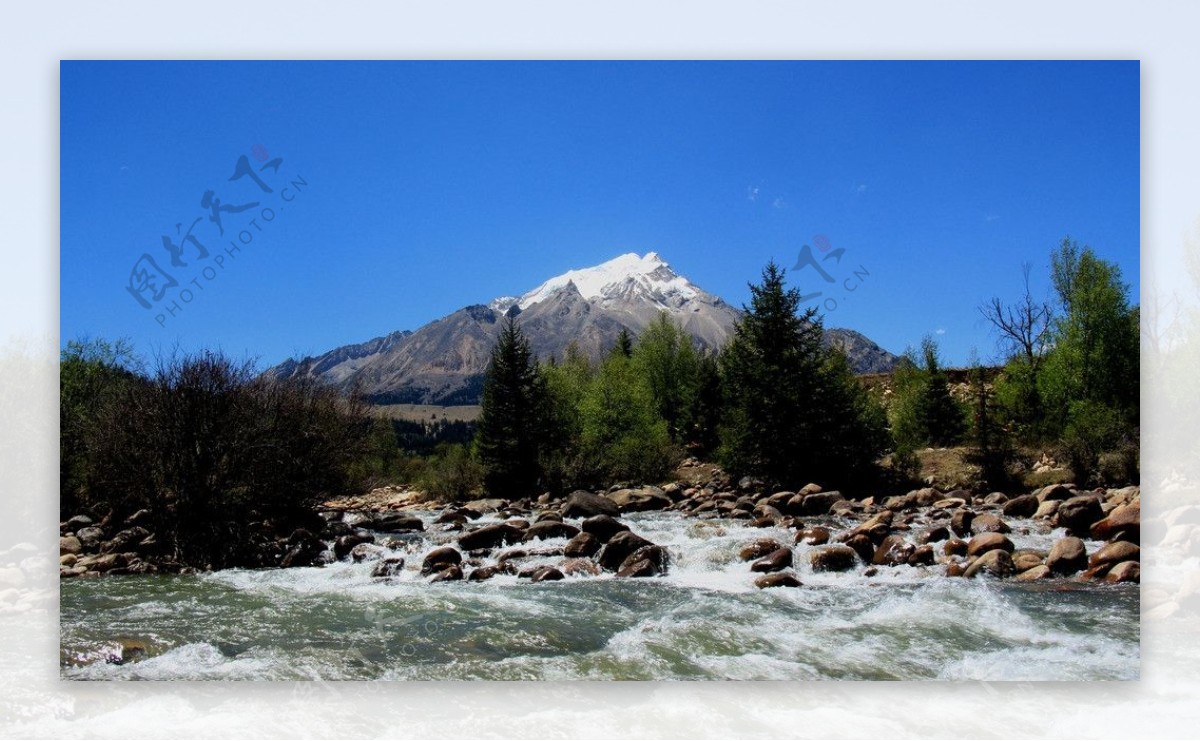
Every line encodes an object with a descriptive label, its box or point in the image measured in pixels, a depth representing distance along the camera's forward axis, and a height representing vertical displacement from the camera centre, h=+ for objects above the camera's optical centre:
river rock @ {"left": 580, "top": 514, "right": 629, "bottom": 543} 9.88 -1.78
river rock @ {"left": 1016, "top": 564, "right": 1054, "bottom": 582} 7.34 -1.78
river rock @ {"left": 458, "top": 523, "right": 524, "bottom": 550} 10.10 -1.96
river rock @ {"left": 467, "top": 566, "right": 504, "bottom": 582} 8.11 -1.95
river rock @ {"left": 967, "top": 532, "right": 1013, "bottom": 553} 8.06 -1.65
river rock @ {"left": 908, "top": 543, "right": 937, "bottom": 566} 8.02 -1.76
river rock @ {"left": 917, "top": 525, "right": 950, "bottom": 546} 9.15 -1.77
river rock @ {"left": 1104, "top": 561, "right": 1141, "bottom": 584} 7.02 -1.70
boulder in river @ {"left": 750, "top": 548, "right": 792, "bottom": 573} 8.12 -1.84
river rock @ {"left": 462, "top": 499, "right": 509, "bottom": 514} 15.34 -2.42
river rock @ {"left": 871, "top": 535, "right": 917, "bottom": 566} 8.15 -1.76
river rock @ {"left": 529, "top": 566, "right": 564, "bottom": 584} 8.02 -1.93
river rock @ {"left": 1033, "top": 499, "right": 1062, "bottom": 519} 10.45 -1.69
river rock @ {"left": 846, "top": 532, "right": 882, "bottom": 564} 8.48 -1.75
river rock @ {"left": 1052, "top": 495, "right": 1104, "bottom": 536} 9.41 -1.58
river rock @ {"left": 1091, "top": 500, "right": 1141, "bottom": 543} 8.34 -1.55
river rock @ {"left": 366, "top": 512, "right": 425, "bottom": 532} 12.69 -2.27
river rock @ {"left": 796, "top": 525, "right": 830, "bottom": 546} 9.23 -1.81
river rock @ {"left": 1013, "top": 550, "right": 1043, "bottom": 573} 7.59 -1.72
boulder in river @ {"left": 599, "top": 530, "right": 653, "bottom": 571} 8.53 -1.79
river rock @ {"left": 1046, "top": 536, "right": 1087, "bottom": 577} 7.46 -1.66
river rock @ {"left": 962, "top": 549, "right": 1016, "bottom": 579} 7.44 -1.72
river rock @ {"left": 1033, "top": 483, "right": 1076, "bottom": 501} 11.32 -1.60
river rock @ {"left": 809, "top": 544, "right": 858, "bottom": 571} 8.20 -1.82
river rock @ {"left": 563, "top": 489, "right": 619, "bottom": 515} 13.00 -2.02
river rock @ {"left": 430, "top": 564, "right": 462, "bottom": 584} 8.11 -1.95
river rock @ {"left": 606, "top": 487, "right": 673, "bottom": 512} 14.58 -2.16
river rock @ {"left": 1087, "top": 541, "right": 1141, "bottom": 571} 7.34 -1.60
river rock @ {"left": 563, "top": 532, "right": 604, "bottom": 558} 9.08 -1.87
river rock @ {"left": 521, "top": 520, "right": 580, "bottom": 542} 10.59 -1.96
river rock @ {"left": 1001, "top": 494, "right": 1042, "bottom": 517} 11.08 -1.74
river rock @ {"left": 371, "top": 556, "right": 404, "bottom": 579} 8.44 -1.97
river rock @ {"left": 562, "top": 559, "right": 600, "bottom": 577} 8.25 -1.91
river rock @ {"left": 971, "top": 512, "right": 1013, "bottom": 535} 9.60 -1.74
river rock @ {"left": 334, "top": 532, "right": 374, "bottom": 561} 9.66 -1.97
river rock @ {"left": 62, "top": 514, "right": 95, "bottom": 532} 9.10 -1.57
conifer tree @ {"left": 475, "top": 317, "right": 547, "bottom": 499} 18.52 -0.89
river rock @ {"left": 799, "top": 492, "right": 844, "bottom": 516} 13.13 -1.99
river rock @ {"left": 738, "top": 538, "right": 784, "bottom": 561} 8.66 -1.82
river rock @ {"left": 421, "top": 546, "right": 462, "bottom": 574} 8.66 -1.93
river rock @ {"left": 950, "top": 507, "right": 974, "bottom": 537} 9.71 -1.75
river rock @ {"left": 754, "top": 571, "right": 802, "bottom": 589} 7.39 -1.84
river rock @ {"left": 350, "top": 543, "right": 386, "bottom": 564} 9.46 -2.03
